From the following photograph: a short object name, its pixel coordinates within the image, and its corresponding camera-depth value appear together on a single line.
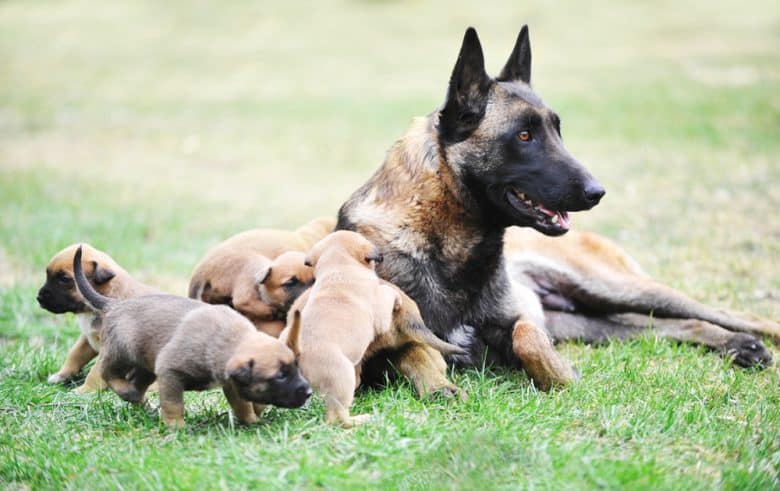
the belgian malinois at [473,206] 9.91
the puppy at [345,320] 8.35
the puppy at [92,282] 10.46
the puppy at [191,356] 7.86
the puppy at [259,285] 10.77
